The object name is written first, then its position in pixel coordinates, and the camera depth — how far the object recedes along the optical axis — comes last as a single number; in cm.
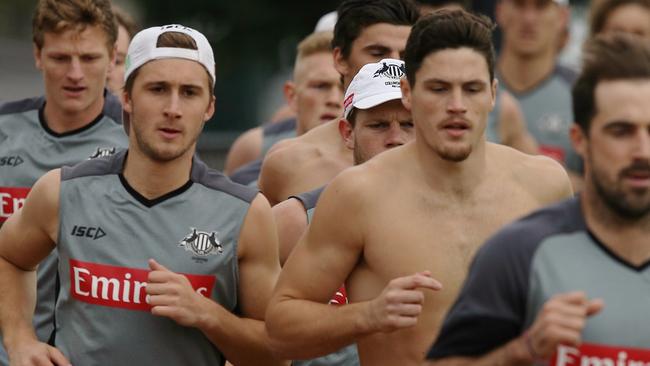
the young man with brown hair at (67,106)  1862
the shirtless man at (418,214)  1391
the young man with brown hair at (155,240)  1490
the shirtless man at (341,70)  1872
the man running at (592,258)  1134
